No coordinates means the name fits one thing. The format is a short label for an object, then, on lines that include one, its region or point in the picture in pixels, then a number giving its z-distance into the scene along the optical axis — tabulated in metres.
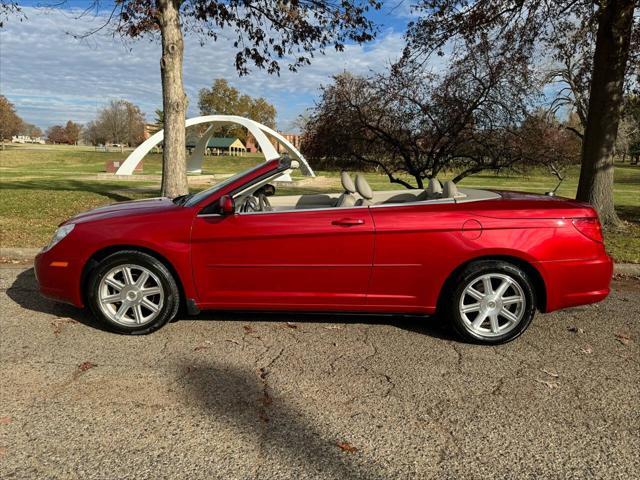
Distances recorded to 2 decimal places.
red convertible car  3.94
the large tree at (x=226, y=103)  86.95
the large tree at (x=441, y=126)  10.45
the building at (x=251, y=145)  99.71
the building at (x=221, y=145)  85.06
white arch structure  29.36
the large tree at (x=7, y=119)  76.19
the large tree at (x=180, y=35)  10.24
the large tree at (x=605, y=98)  8.73
